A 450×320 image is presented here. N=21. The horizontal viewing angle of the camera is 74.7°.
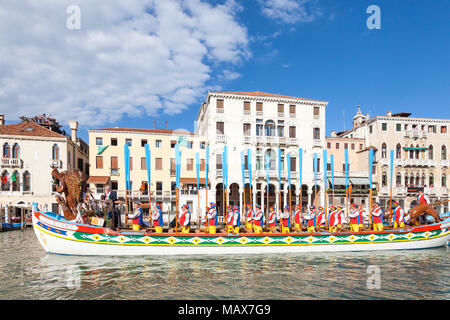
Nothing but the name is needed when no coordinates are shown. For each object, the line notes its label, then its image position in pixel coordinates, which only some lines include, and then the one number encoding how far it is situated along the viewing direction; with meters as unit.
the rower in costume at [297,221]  16.84
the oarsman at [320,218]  17.27
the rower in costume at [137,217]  15.07
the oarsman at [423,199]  17.36
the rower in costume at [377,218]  16.66
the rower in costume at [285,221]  16.41
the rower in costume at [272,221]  16.73
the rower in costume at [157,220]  14.76
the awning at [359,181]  35.17
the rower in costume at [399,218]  17.73
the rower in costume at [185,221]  14.91
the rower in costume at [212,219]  15.21
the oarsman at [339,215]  16.83
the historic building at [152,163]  32.59
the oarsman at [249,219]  16.16
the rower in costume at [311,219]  16.53
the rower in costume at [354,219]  16.58
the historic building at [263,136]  32.53
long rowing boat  13.90
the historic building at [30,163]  29.92
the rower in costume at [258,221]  15.88
